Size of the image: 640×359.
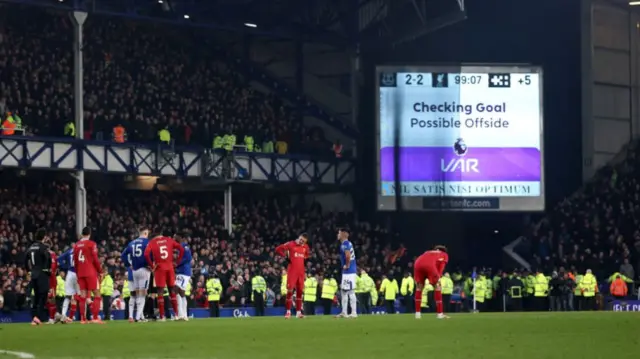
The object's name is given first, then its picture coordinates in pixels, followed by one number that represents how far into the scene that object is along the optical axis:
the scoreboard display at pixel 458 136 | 60.62
